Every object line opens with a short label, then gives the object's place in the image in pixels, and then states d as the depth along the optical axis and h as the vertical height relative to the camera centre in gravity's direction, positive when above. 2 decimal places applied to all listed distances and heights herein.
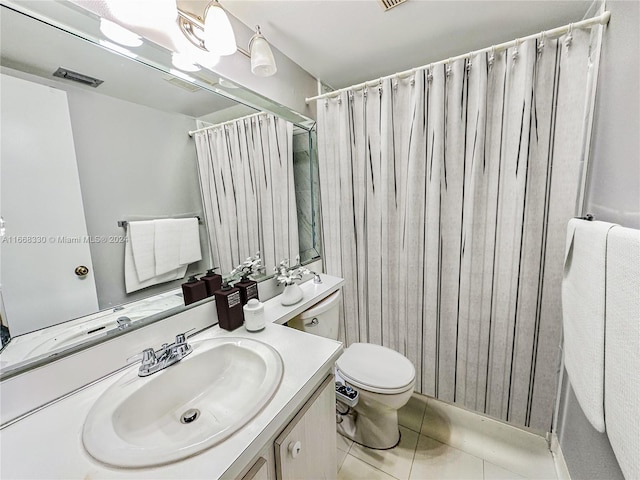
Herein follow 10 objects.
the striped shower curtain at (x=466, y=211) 1.22 -0.03
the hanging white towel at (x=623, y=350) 0.55 -0.35
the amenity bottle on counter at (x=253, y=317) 1.02 -0.43
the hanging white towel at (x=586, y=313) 0.69 -0.35
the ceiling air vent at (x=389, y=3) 1.13 +0.91
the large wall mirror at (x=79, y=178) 0.64 +0.11
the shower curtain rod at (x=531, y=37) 1.03 +0.75
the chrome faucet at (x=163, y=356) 0.78 -0.46
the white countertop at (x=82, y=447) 0.50 -0.50
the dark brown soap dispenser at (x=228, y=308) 1.03 -0.39
